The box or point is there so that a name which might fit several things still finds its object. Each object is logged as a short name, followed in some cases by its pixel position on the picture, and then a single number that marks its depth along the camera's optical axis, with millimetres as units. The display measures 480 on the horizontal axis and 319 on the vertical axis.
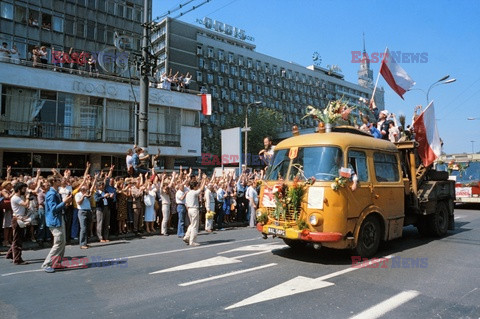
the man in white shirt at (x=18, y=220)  8039
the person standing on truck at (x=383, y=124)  10941
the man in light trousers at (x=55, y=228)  7492
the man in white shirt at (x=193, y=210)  10102
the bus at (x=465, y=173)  19509
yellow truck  7312
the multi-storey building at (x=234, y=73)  64938
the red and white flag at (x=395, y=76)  11617
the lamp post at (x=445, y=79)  24119
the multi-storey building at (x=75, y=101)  23391
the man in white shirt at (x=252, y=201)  15266
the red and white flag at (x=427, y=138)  10594
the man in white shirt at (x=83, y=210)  10188
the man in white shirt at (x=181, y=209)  11547
